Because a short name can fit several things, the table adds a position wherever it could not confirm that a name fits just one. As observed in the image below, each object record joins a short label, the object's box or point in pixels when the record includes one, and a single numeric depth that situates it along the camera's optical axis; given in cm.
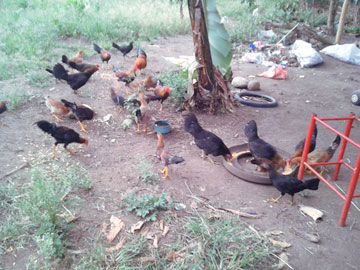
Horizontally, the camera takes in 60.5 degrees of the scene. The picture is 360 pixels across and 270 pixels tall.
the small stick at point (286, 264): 314
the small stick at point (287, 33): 1248
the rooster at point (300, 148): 494
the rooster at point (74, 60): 843
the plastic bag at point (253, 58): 1114
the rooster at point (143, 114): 609
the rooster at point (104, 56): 899
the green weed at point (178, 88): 689
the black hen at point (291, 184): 401
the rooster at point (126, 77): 753
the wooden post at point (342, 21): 1114
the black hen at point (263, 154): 469
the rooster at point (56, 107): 610
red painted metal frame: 351
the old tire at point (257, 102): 731
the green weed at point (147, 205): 372
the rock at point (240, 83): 867
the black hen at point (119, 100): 634
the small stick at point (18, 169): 439
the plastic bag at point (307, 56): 1052
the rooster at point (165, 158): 448
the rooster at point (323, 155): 488
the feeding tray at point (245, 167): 460
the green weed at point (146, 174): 441
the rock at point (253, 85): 852
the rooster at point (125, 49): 979
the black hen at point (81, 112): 604
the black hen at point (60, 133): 499
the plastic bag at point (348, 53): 1086
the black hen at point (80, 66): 784
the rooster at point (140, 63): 856
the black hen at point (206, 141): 494
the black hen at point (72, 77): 712
